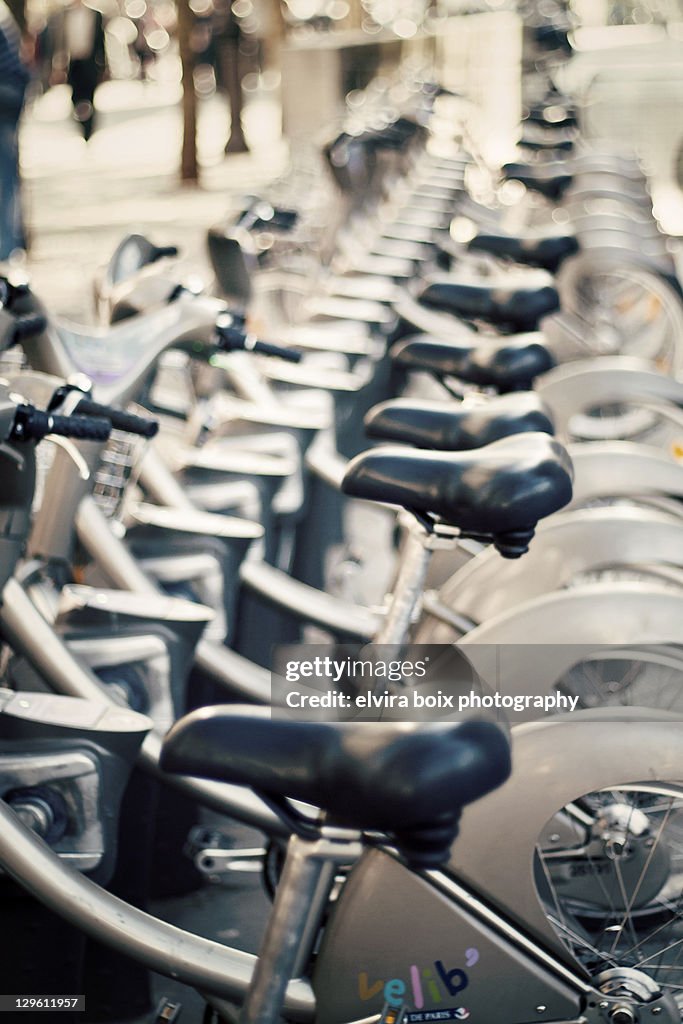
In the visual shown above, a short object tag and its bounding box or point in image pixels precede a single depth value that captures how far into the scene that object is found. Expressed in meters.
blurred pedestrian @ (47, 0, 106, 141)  15.05
